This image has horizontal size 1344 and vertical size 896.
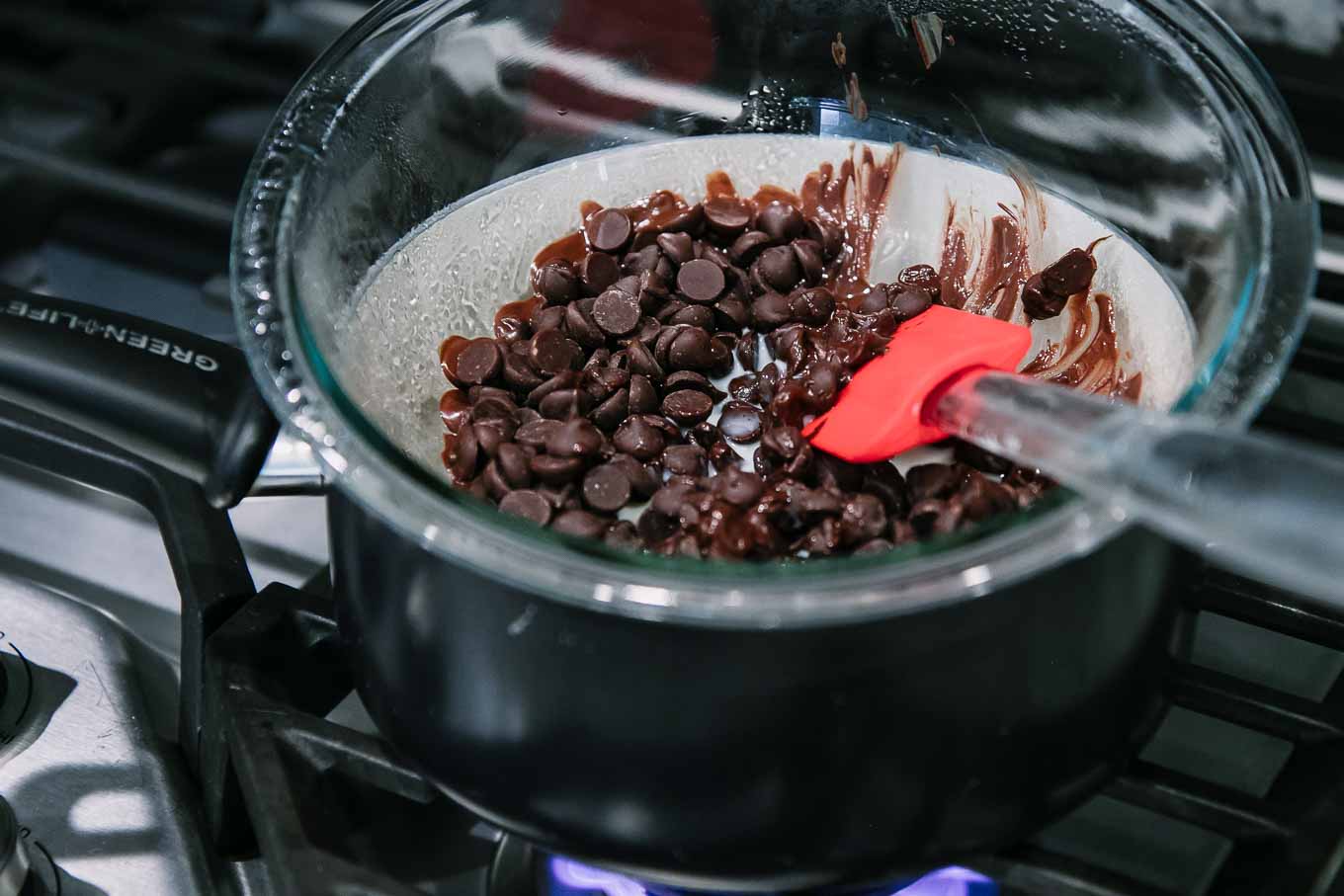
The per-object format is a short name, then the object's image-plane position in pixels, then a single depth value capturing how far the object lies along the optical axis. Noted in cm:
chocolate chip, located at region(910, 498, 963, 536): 53
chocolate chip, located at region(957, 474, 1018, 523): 53
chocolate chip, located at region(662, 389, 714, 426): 59
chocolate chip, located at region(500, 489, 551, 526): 55
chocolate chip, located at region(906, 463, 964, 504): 55
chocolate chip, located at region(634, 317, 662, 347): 60
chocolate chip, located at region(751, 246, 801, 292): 61
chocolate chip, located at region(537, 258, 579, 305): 61
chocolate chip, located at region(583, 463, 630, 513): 56
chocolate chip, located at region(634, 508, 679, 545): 55
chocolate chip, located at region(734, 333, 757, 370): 61
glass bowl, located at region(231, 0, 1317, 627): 49
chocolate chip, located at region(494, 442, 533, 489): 56
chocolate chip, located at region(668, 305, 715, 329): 60
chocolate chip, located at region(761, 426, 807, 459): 56
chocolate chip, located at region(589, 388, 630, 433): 58
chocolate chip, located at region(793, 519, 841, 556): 54
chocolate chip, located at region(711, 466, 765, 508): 54
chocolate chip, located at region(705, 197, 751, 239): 62
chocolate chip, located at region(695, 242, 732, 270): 61
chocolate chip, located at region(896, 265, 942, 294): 61
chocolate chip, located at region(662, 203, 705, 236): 61
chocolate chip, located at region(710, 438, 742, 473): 58
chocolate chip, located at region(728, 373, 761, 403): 60
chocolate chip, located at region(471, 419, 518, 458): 57
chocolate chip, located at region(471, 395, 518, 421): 58
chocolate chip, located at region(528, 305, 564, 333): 60
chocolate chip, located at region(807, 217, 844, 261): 62
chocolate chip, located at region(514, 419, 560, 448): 57
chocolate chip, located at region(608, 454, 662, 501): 56
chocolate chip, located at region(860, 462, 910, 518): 55
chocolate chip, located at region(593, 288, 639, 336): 60
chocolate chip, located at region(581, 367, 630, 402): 59
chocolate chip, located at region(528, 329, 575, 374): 59
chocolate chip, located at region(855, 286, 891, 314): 60
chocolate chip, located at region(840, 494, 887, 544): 54
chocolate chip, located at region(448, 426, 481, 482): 57
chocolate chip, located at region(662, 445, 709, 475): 57
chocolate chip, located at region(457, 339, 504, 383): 59
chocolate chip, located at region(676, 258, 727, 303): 61
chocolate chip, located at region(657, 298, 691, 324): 60
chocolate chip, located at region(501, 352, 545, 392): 59
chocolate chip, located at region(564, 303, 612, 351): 60
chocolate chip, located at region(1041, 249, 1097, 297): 58
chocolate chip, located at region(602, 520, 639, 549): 55
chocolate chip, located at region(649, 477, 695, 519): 55
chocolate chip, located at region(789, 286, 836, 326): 61
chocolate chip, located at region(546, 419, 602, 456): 56
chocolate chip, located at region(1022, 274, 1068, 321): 59
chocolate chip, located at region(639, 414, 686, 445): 58
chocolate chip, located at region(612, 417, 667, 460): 57
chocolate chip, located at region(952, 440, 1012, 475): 56
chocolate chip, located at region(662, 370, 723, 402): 59
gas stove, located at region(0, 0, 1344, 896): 54
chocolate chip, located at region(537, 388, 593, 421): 58
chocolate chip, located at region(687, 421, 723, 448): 59
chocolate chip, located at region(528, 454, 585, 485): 56
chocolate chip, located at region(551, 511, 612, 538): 55
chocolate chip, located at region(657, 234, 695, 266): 61
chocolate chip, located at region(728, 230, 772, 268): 61
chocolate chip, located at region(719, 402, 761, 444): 59
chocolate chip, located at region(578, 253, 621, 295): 61
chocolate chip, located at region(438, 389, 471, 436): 58
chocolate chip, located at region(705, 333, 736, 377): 60
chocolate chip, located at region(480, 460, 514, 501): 56
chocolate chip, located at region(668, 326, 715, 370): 59
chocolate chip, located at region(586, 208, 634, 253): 61
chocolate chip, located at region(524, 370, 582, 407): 58
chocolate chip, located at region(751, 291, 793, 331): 61
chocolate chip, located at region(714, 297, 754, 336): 61
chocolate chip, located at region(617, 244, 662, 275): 61
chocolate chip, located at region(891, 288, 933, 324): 59
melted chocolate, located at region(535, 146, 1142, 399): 59
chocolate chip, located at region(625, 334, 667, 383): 59
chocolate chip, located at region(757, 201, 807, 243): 62
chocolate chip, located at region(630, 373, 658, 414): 59
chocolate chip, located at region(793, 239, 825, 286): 61
